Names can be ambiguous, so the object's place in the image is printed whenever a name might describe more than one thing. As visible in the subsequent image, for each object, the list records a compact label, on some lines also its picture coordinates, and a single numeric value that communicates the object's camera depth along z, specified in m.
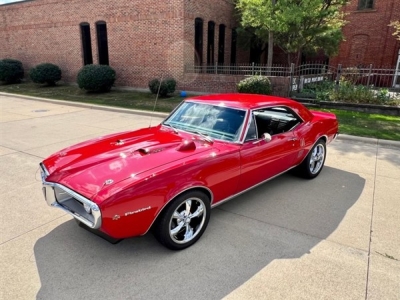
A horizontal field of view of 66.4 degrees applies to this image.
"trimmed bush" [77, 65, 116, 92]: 15.88
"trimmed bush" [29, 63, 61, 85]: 18.84
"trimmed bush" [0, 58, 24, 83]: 20.74
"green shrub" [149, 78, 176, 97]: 14.55
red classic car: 2.74
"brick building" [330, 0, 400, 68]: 20.05
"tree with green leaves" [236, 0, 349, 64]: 12.44
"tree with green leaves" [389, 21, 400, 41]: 15.82
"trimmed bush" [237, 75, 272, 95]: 11.84
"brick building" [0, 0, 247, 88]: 15.41
